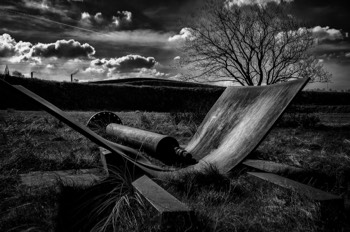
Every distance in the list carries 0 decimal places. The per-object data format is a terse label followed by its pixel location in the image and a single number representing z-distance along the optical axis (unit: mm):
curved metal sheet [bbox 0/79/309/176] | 2354
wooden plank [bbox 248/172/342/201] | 1726
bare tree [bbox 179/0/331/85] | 12594
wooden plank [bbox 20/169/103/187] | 2260
